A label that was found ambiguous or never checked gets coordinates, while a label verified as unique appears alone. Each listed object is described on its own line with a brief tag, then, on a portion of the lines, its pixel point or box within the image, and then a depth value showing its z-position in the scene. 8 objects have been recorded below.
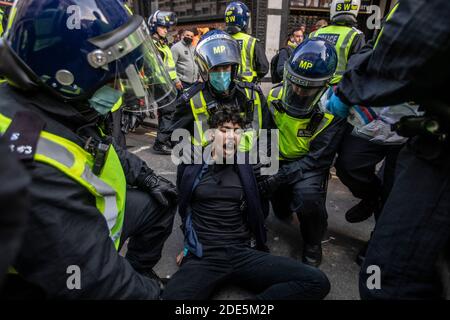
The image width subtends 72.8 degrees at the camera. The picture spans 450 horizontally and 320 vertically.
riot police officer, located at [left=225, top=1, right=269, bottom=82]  4.07
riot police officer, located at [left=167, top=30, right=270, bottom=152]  2.52
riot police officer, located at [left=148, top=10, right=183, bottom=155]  4.66
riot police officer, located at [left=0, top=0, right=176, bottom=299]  0.99
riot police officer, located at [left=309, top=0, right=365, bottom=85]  3.19
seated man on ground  1.79
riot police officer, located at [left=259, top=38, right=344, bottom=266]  2.12
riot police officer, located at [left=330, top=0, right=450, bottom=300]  0.86
